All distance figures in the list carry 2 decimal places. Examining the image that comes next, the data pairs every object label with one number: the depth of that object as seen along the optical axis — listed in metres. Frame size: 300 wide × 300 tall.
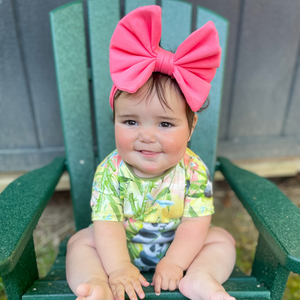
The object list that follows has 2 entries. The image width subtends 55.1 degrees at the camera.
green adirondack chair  0.76
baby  0.71
